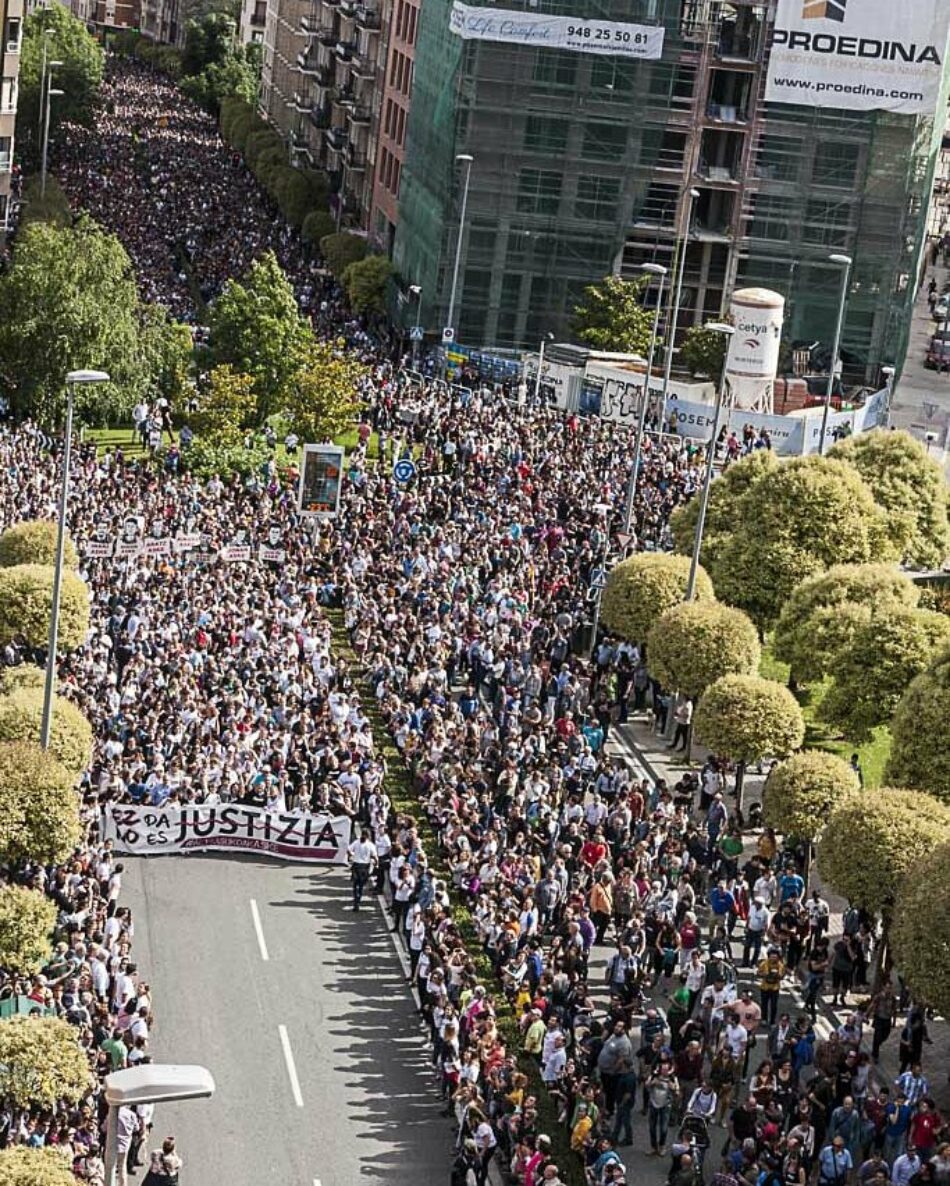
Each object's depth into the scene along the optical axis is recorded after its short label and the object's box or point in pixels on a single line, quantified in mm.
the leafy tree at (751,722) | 41500
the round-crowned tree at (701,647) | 44875
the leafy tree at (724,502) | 52094
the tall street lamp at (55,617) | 35281
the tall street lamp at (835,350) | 62431
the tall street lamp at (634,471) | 55594
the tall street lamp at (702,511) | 46188
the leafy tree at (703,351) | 83375
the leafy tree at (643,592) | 47969
